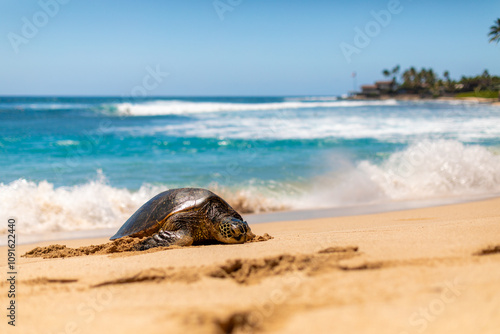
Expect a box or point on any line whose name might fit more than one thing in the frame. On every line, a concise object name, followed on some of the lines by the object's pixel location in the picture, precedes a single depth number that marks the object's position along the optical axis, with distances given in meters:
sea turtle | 4.47
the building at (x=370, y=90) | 116.88
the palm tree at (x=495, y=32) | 60.19
